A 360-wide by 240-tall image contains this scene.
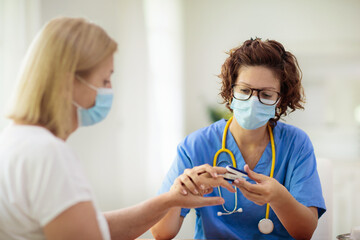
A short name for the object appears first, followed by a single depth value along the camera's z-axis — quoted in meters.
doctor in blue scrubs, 1.54
